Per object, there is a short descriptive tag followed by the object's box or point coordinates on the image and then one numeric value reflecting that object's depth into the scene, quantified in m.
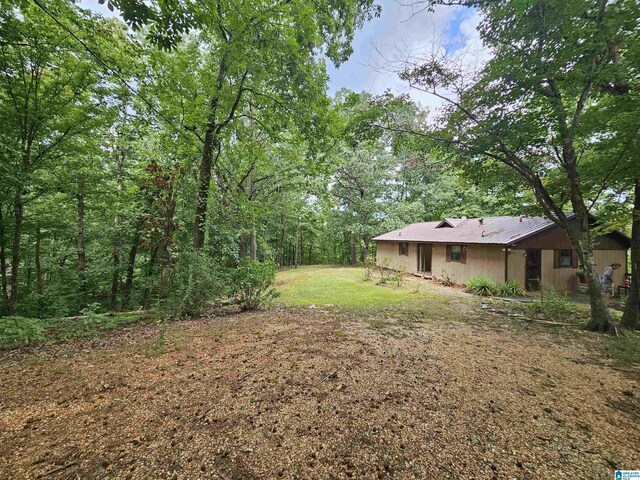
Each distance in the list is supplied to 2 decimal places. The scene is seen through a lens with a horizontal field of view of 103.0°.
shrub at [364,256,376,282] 13.91
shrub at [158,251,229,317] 5.89
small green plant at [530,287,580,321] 6.68
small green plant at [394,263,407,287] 12.11
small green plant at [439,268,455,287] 12.90
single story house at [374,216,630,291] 10.84
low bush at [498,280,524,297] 10.14
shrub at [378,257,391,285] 12.74
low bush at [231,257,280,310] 6.59
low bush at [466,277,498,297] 10.29
